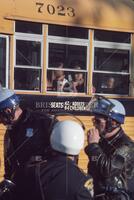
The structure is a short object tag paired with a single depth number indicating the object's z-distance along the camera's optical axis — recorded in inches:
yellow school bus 317.7
